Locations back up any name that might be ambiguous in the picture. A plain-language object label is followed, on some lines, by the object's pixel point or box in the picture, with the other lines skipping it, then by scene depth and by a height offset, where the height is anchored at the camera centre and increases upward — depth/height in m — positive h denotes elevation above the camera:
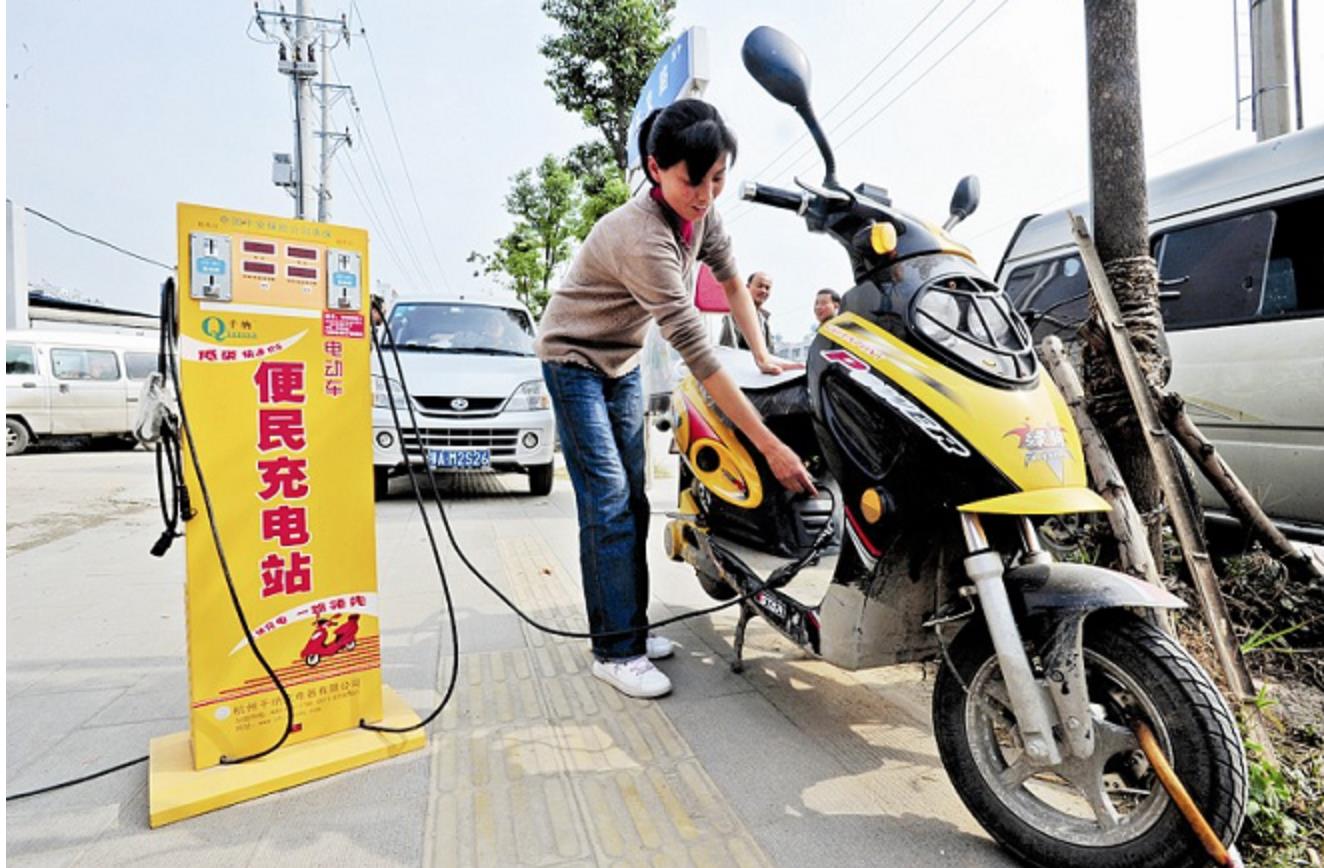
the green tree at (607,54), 10.53 +5.59
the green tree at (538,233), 17.59 +5.08
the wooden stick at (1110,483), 1.82 -0.15
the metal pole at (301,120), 11.81 +5.51
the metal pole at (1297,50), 6.31 +3.19
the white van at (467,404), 5.33 +0.26
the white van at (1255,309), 3.41 +0.57
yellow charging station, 1.59 -0.15
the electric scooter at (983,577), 1.21 -0.29
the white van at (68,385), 10.53 +0.91
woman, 1.83 +0.26
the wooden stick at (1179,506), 1.66 -0.22
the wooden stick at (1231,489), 1.99 -0.19
